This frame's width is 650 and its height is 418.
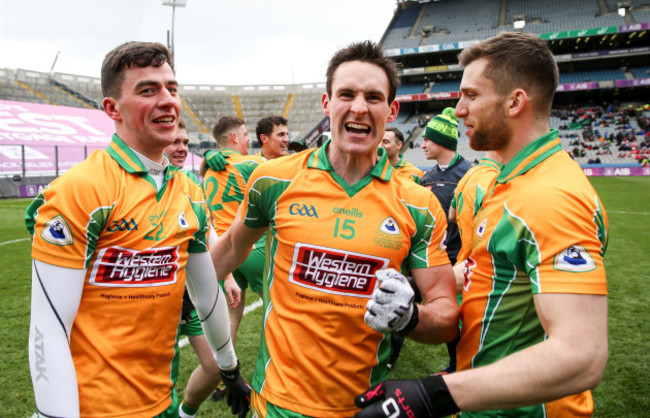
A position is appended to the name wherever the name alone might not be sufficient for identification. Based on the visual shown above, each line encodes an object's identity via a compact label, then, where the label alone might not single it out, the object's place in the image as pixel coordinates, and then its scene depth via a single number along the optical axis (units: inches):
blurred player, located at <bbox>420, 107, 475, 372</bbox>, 173.3
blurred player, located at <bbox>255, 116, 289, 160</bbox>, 229.6
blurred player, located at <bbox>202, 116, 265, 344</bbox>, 174.9
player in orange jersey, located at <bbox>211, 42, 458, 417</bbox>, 72.4
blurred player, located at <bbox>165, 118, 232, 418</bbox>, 121.2
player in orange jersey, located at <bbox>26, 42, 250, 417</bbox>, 64.7
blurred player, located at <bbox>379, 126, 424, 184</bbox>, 226.2
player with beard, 50.5
